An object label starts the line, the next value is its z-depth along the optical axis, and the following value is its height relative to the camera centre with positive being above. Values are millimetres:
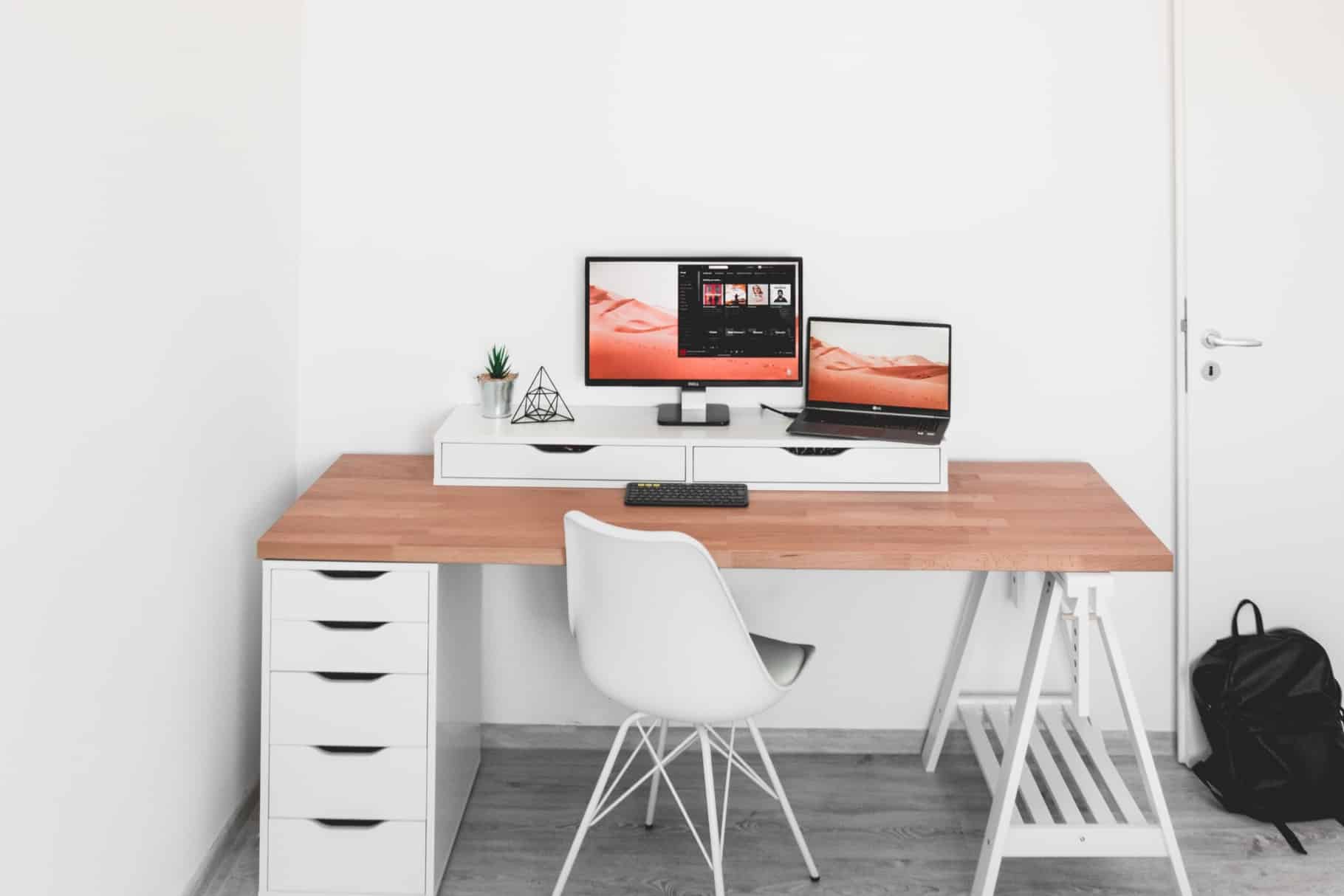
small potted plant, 3033 +169
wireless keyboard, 2730 -66
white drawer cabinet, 2535 -518
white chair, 2238 -300
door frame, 3021 +167
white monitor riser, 2869 +4
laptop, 3016 +204
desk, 2443 -148
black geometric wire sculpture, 3074 +143
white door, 3020 +366
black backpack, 2916 -587
